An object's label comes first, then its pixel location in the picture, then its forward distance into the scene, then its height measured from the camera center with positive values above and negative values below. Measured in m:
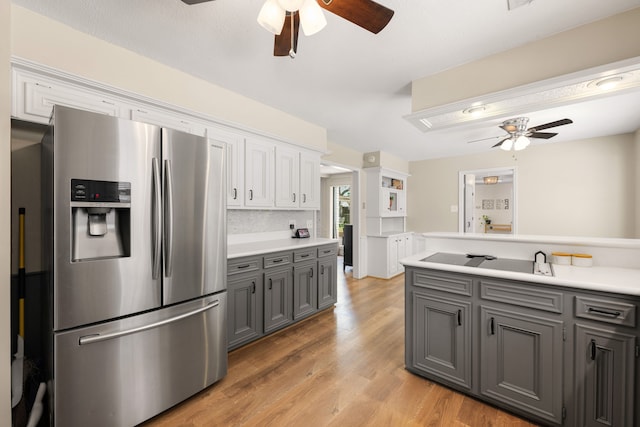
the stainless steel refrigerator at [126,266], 1.45 -0.32
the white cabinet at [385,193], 5.45 +0.38
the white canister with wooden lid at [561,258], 2.06 -0.34
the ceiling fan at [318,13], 1.25 +0.93
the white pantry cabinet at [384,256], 5.38 -0.86
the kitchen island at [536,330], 1.51 -0.75
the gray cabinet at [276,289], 2.57 -0.83
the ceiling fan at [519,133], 3.38 +1.00
